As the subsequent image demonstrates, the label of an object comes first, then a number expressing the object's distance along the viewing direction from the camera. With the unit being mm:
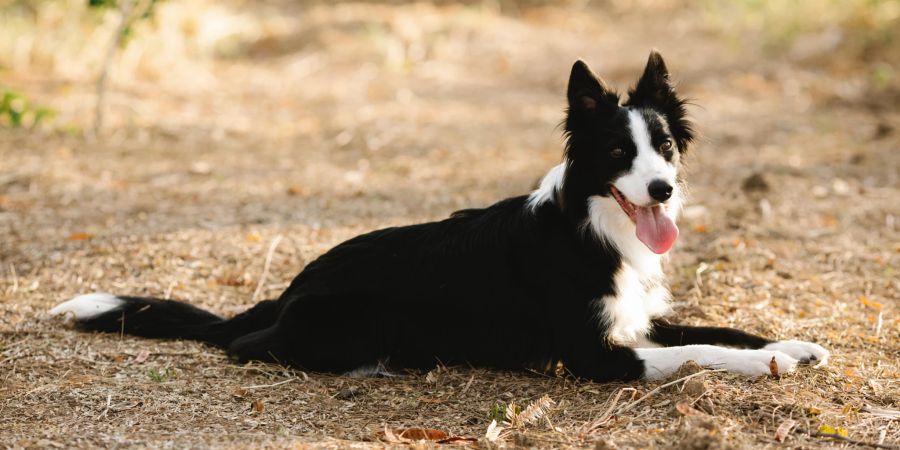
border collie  7824
